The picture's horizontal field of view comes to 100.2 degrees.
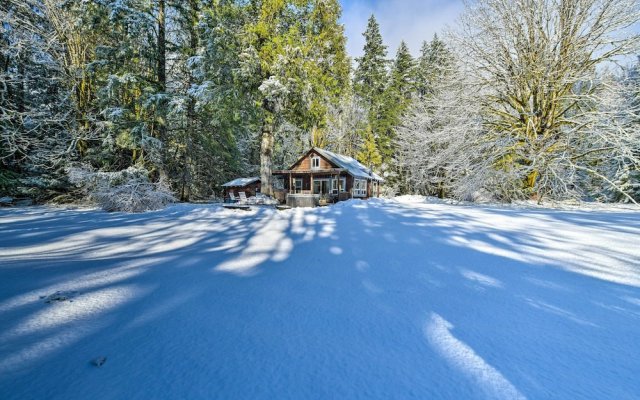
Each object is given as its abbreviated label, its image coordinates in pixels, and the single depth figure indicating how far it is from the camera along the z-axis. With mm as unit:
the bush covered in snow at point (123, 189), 11227
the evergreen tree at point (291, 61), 15383
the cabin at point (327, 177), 24462
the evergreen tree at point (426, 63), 31250
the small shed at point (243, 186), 22906
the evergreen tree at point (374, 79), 34844
